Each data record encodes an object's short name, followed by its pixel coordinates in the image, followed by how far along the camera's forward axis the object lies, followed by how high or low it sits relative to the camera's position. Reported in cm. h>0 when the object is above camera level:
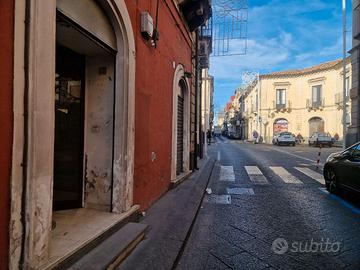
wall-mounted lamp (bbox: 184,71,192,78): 978 +181
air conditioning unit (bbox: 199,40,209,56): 1479 +393
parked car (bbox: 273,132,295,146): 3734 -34
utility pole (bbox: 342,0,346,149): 1814 +552
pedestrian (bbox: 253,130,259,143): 4617 +0
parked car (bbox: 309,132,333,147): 3497 -27
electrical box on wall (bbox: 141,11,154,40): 546 +183
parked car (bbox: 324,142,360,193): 661 -74
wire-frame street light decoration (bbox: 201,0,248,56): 1469 +487
